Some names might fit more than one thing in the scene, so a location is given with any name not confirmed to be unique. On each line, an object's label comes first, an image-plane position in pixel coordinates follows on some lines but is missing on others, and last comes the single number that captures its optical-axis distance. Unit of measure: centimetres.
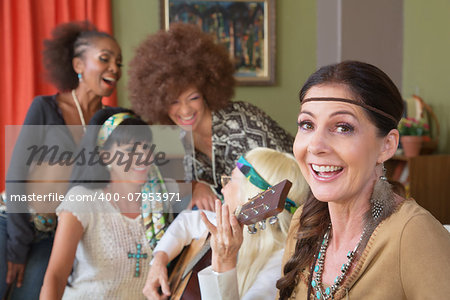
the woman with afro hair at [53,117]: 233
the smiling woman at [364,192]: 99
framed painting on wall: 457
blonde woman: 138
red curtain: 398
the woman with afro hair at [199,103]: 248
